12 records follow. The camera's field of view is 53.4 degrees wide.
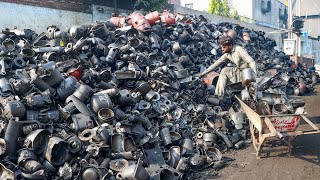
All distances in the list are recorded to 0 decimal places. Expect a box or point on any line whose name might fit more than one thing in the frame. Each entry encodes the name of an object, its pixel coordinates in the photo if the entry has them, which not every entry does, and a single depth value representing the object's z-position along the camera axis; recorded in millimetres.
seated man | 7285
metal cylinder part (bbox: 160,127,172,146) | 5688
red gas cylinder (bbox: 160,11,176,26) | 10953
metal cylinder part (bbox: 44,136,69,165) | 4566
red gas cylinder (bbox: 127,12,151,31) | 9812
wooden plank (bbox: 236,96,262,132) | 5136
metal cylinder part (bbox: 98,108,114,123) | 5430
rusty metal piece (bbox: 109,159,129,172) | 4578
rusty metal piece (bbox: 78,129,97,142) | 4986
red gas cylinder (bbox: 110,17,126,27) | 10355
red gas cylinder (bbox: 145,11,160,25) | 10422
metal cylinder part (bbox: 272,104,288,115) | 5902
